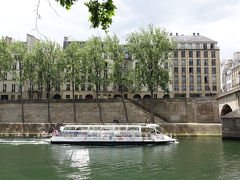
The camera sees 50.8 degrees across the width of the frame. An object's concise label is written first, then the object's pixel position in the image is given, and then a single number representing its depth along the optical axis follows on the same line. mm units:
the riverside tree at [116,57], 47750
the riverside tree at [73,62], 49094
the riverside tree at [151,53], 46688
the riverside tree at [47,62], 49219
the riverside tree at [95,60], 48844
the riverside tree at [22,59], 49594
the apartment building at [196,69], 69188
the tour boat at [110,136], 30891
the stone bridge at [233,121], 31875
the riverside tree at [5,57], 49438
